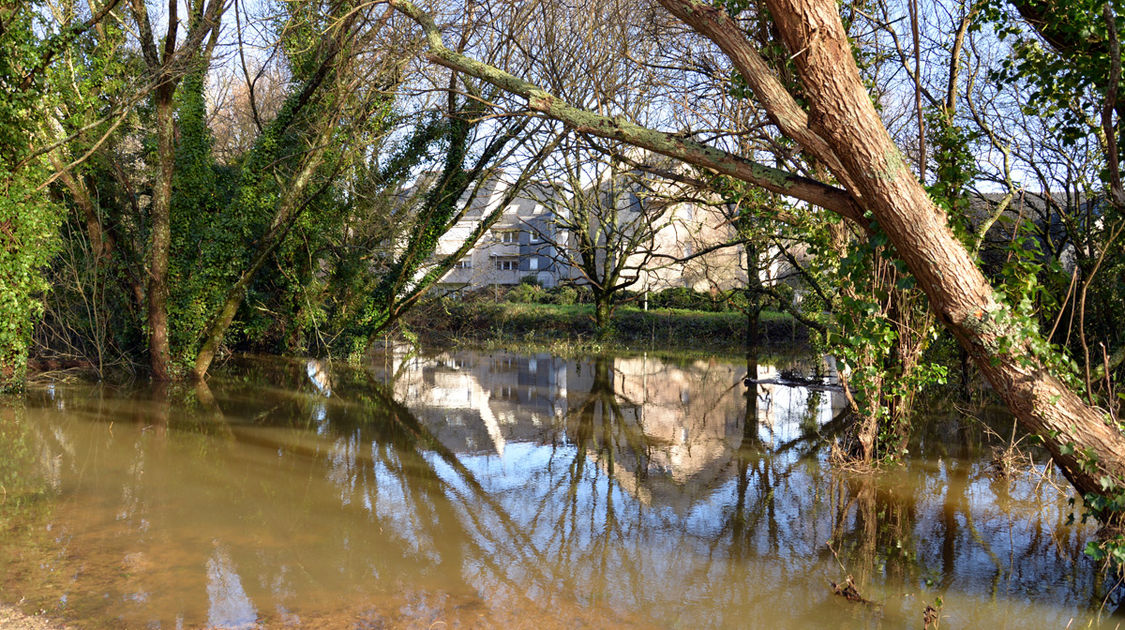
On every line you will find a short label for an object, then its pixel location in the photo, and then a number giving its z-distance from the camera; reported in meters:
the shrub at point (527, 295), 31.61
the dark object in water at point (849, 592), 5.14
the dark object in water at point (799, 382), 15.48
